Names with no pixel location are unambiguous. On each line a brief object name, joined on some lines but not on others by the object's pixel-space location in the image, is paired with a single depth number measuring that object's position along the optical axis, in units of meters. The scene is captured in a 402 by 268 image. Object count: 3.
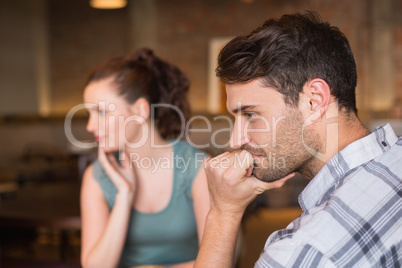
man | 0.89
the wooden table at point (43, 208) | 2.27
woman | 1.75
